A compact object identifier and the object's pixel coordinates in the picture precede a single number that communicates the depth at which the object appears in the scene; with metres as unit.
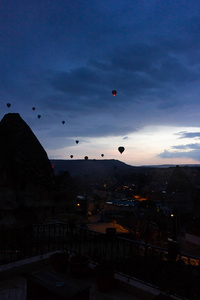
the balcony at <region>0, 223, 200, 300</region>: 4.96
